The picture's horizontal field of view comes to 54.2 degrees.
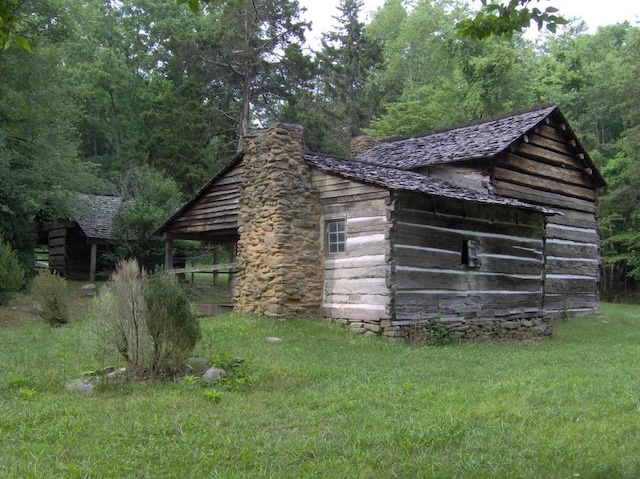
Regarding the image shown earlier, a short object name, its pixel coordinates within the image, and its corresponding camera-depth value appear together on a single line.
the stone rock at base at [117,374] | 8.13
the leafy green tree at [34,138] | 21.34
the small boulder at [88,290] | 24.77
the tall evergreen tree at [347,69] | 47.00
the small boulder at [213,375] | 8.21
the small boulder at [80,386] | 7.70
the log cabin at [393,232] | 13.90
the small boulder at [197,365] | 8.66
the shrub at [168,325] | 8.24
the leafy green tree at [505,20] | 5.62
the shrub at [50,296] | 15.80
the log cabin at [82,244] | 28.61
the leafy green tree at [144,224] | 25.14
